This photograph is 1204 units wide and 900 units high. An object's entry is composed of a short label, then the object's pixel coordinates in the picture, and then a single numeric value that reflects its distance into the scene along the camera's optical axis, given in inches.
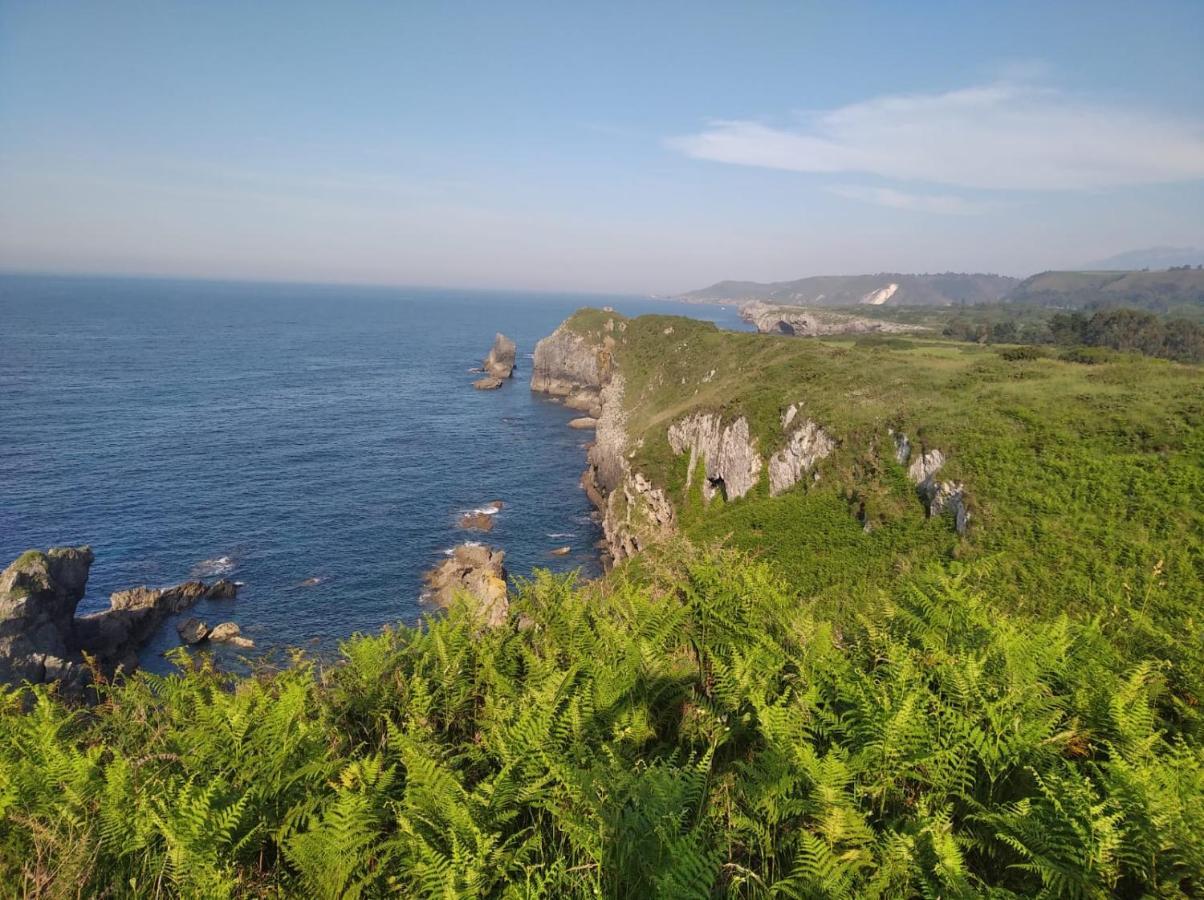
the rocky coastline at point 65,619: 1232.8
